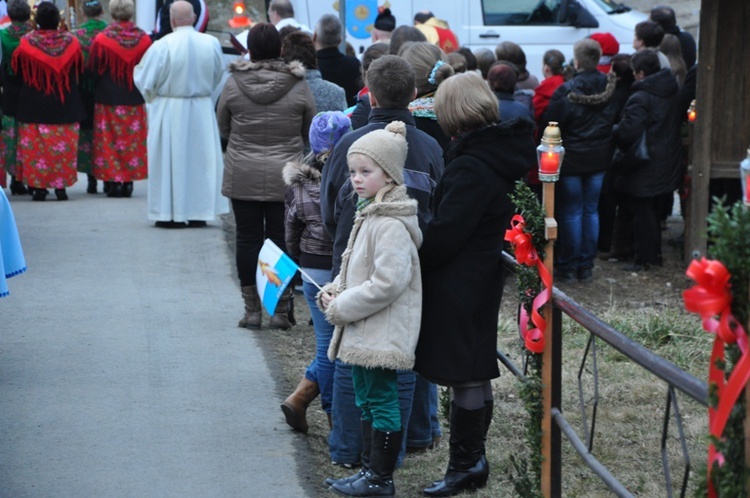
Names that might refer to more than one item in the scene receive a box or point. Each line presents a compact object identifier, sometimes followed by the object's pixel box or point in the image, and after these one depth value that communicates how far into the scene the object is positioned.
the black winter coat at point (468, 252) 8.47
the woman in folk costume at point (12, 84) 21.81
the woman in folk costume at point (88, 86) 22.52
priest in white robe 19.47
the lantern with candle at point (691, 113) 19.71
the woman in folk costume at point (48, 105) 21.61
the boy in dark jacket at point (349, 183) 9.34
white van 27.58
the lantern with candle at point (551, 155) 7.94
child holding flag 8.38
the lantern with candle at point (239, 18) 26.03
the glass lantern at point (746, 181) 4.97
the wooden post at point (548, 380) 7.95
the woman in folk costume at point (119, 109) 21.84
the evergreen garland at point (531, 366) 8.02
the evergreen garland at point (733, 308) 5.02
